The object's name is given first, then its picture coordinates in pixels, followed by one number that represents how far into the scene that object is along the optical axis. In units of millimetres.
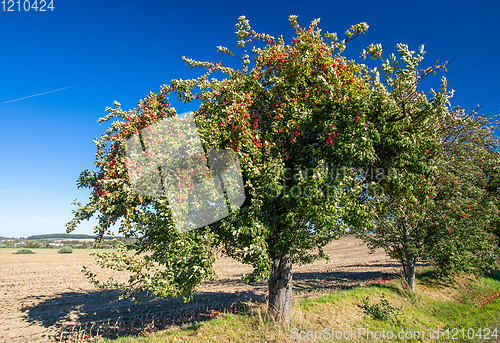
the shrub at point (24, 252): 64581
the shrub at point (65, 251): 72188
